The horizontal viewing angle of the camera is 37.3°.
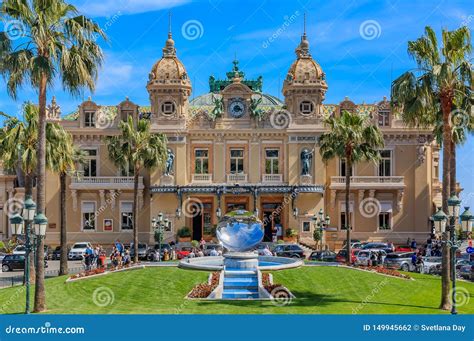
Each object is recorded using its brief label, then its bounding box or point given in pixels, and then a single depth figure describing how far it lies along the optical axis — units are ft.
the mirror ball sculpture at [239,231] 114.83
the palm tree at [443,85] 84.12
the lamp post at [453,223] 78.02
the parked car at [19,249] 171.73
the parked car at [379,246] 171.83
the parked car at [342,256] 150.80
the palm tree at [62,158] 117.19
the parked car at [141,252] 166.91
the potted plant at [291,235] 189.37
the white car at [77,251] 175.68
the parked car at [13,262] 149.18
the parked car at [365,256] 144.25
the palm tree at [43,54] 80.02
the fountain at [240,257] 102.27
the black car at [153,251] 159.51
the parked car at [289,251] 159.08
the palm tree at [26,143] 112.27
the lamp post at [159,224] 147.82
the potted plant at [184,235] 190.80
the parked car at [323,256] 154.58
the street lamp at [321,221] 172.76
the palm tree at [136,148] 147.54
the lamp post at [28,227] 75.92
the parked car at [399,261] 138.31
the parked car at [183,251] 158.96
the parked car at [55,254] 176.86
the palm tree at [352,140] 143.33
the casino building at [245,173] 193.67
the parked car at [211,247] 173.15
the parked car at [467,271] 124.95
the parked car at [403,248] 173.58
